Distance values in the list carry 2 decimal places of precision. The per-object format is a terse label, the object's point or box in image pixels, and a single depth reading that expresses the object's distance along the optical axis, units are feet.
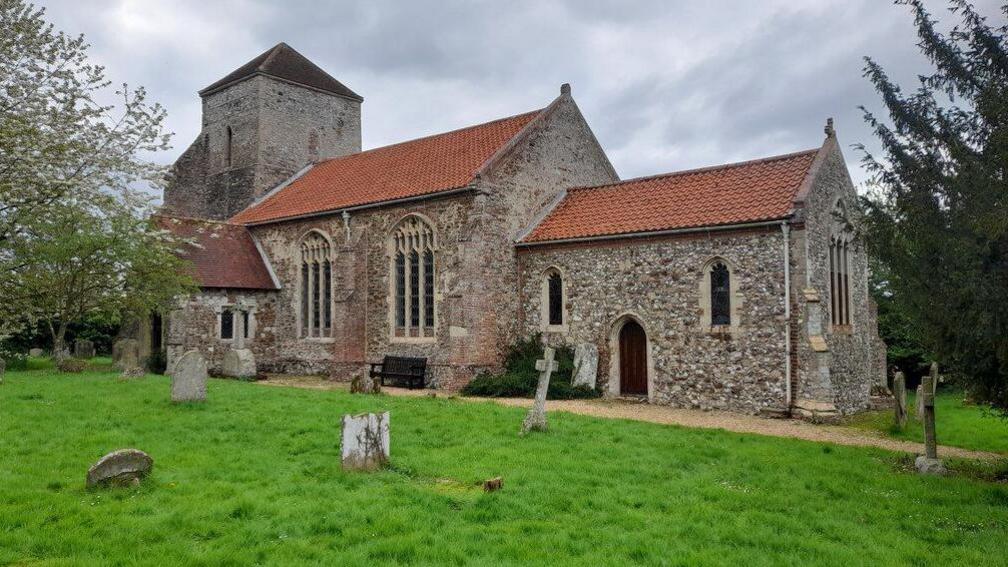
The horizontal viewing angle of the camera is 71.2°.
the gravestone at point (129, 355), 68.74
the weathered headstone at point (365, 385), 59.67
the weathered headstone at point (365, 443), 29.84
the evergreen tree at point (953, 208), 27.32
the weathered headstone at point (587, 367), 61.57
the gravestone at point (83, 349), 94.43
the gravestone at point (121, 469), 25.95
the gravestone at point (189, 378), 45.98
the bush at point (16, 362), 77.05
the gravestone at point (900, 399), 47.50
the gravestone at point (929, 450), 33.01
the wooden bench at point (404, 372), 67.10
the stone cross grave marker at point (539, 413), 39.52
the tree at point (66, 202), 41.52
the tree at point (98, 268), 58.18
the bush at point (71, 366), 67.31
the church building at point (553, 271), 53.36
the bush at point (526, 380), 61.00
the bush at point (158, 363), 77.15
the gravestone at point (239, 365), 73.77
